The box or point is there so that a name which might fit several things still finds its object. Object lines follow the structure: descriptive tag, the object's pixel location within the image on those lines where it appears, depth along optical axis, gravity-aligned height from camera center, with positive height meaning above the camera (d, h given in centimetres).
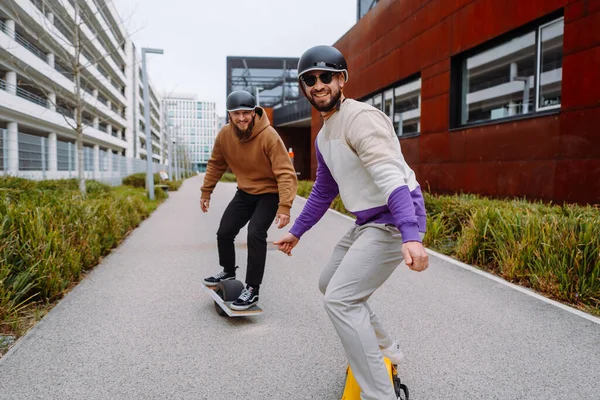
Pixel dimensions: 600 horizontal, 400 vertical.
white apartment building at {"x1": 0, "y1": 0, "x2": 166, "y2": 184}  1608 +511
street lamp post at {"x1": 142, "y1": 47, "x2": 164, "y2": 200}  1843 +255
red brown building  850 +209
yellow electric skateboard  228 -106
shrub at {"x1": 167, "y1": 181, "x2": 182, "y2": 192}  2903 -85
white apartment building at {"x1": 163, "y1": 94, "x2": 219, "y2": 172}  15225 +1729
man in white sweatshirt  205 -15
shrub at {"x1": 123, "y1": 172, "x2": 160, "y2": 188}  2984 -55
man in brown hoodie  398 -8
